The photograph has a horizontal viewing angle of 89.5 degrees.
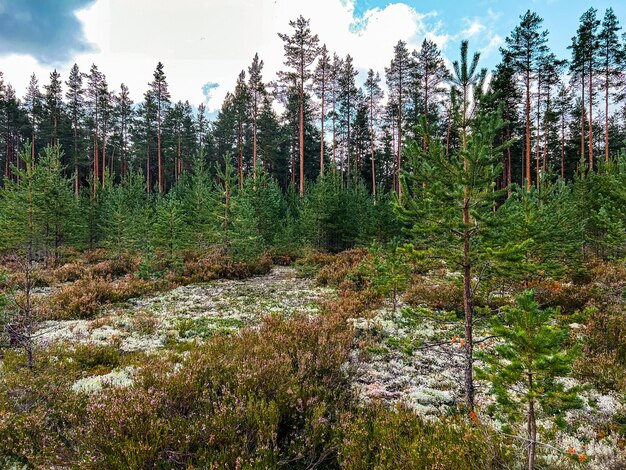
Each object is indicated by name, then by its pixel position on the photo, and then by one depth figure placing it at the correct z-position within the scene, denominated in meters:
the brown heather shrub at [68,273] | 14.58
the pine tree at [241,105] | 33.81
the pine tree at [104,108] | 41.15
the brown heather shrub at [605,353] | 5.17
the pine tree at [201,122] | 55.78
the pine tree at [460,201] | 4.30
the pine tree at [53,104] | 40.62
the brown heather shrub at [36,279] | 11.87
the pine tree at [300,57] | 26.61
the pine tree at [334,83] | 29.35
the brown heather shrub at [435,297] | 10.02
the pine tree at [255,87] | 31.05
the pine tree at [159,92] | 40.04
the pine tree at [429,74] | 28.39
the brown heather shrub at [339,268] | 14.05
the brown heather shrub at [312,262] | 16.23
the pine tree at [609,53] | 25.30
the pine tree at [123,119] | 45.88
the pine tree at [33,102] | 46.43
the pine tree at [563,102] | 33.81
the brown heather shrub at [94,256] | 19.26
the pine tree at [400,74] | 30.31
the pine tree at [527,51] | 23.16
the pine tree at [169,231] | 16.38
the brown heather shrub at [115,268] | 15.32
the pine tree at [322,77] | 28.25
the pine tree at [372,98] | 38.12
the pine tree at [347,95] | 36.00
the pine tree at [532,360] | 2.51
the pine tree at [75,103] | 40.91
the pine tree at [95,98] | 40.81
